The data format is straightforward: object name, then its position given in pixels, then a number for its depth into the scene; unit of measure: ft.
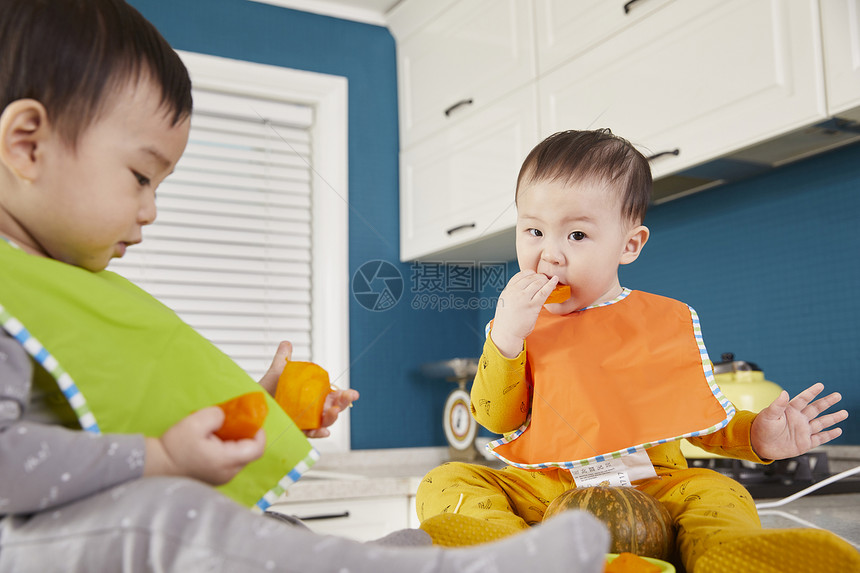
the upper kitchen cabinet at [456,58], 7.41
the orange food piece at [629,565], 1.95
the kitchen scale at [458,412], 8.35
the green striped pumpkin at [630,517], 2.20
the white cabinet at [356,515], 6.62
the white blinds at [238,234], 8.51
